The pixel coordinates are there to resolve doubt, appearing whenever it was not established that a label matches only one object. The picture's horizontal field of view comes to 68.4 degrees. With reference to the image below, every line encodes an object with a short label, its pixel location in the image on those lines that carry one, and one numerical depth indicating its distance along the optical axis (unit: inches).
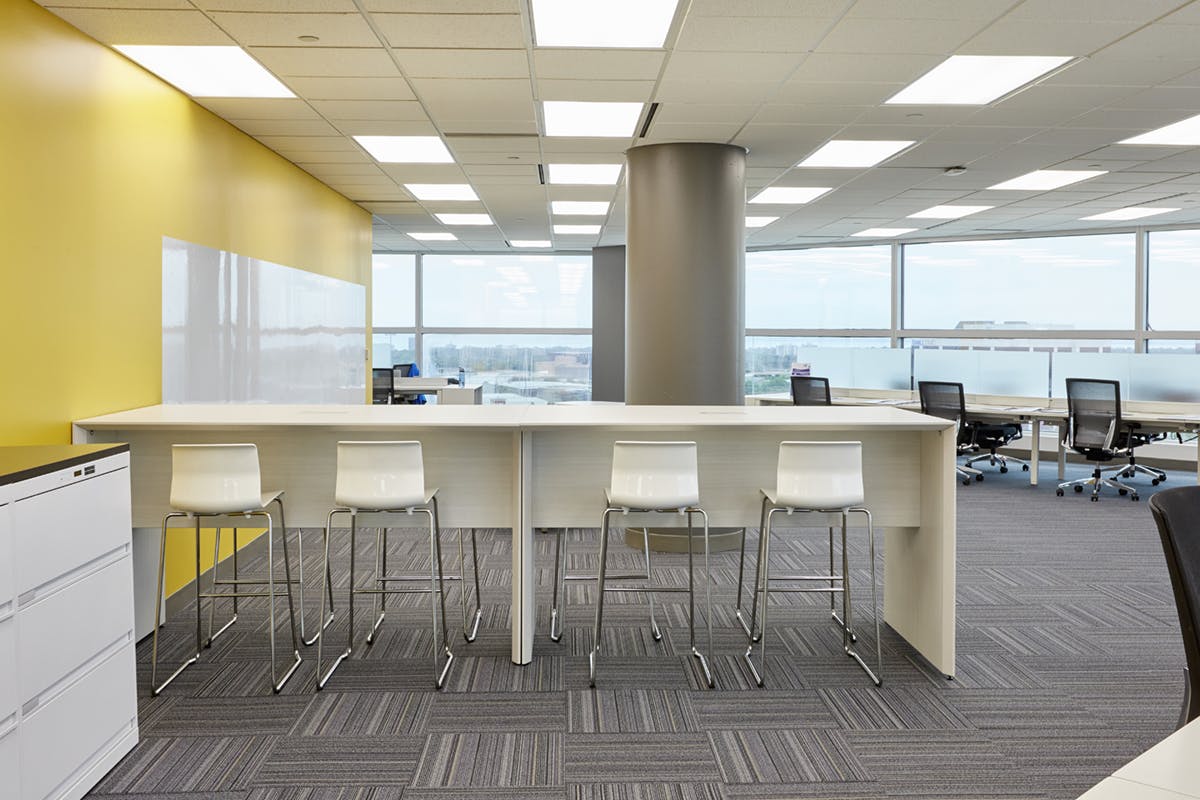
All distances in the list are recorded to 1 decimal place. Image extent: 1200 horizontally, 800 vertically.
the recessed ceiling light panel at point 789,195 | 291.1
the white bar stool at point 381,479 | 136.0
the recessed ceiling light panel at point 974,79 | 161.8
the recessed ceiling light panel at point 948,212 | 333.4
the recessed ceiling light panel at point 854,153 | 228.1
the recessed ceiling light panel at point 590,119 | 193.0
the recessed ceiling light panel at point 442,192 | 294.2
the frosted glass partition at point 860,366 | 417.1
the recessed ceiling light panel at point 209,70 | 156.6
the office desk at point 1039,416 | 294.7
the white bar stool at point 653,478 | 136.6
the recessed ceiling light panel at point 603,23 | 136.6
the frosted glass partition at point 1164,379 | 328.2
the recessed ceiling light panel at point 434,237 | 424.5
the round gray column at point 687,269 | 225.3
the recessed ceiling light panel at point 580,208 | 333.7
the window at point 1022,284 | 381.4
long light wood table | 148.9
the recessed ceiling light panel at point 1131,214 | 328.4
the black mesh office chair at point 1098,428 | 293.7
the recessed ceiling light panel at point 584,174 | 262.5
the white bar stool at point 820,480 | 136.7
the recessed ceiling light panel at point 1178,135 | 207.3
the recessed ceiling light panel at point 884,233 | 396.2
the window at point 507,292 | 512.4
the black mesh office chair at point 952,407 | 328.8
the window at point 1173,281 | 361.7
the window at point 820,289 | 444.5
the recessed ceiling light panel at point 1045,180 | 264.4
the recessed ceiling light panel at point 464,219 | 361.1
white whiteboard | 182.4
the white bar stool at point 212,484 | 132.4
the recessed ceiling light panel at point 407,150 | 225.5
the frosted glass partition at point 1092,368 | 344.2
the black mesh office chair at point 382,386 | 403.5
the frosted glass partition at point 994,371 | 368.5
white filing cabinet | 87.0
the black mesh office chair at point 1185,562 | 63.1
